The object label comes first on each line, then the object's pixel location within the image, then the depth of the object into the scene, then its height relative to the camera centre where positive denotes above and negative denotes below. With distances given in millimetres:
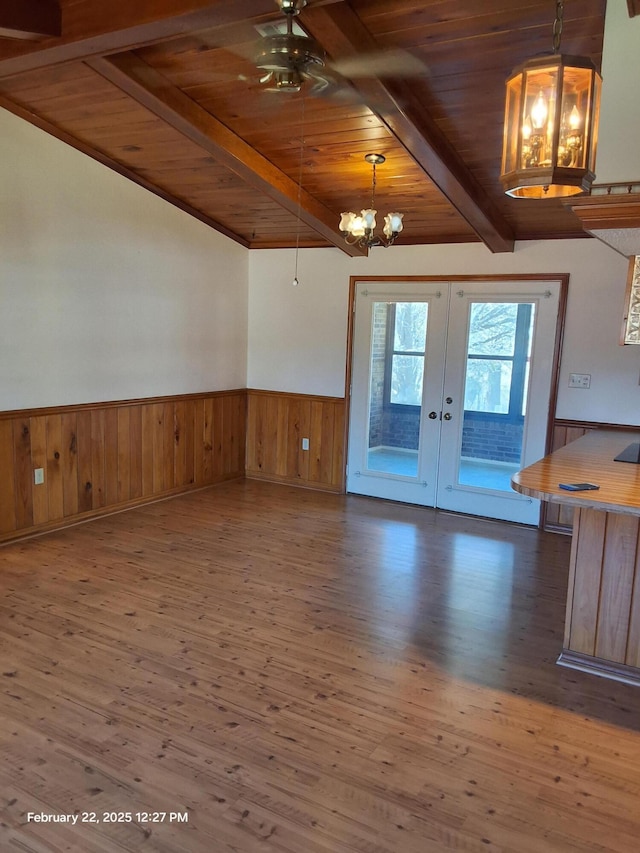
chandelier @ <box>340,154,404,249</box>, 3730 +782
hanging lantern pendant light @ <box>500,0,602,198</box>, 1731 +679
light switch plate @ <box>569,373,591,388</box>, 4840 -105
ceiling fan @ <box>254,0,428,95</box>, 2373 +1160
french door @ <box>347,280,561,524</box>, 5055 -248
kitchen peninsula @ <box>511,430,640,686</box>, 2797 -973
